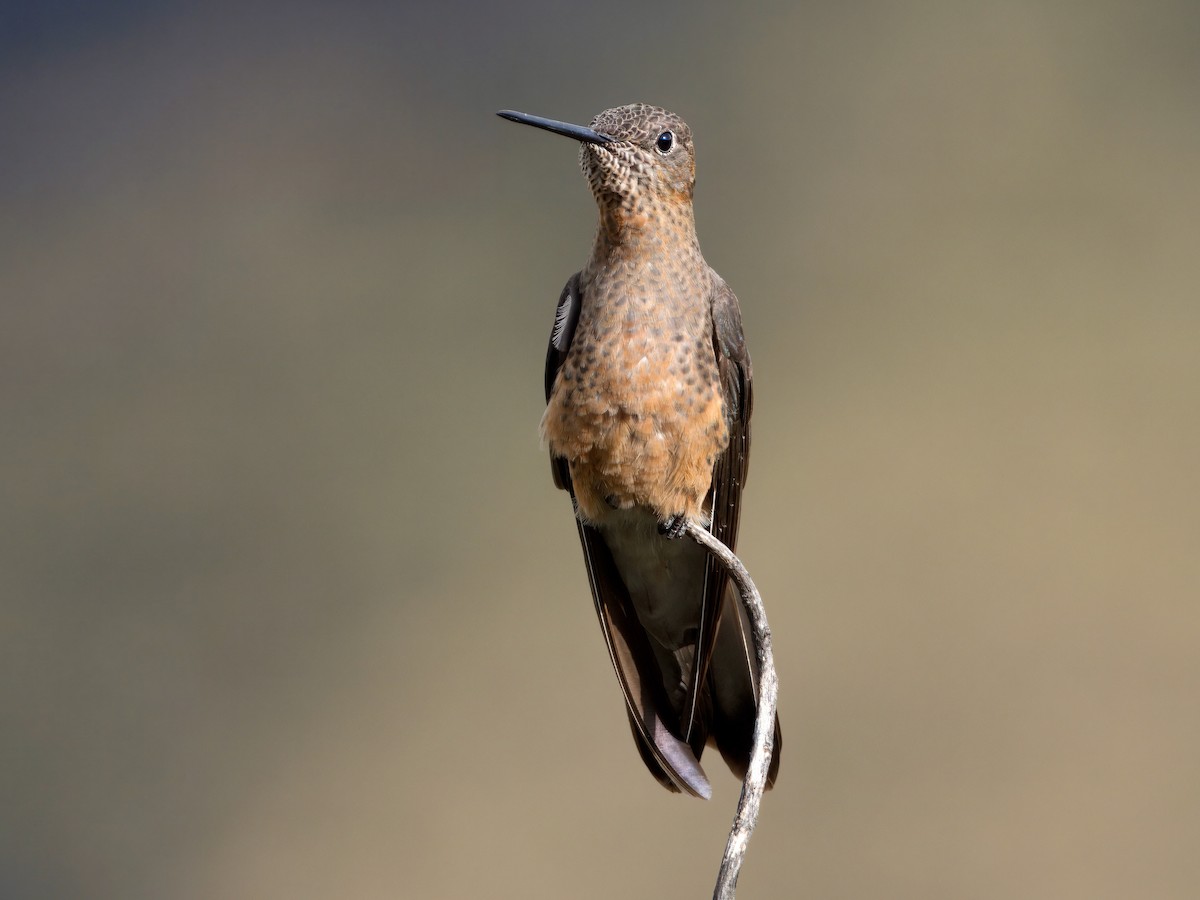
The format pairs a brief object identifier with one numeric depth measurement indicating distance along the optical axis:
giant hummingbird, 5.32
